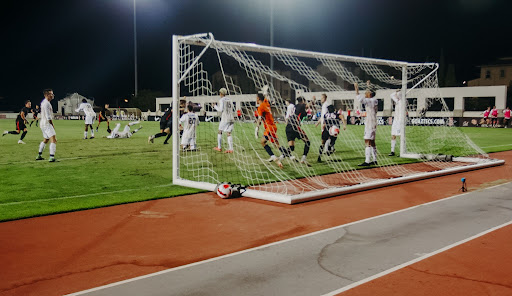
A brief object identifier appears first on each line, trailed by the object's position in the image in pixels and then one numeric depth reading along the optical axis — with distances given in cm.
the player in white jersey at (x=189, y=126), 1552
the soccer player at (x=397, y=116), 1479
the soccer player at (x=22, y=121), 1942
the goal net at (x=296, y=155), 910
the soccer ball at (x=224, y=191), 781
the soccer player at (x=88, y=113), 2216
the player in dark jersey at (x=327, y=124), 1379
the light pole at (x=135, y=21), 5436
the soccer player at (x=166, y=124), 1769
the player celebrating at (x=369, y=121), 1213
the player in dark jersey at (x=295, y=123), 1204
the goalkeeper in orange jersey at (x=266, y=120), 1130
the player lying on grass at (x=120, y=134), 2262
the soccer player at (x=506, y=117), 3466
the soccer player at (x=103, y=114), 2494
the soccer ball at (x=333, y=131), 1363
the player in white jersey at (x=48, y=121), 1218
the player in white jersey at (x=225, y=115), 1455
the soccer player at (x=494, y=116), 3584
